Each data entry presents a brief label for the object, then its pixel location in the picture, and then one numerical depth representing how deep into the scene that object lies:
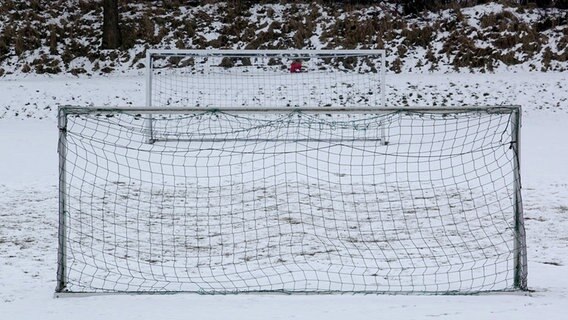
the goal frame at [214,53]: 29.11
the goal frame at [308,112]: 11.84
